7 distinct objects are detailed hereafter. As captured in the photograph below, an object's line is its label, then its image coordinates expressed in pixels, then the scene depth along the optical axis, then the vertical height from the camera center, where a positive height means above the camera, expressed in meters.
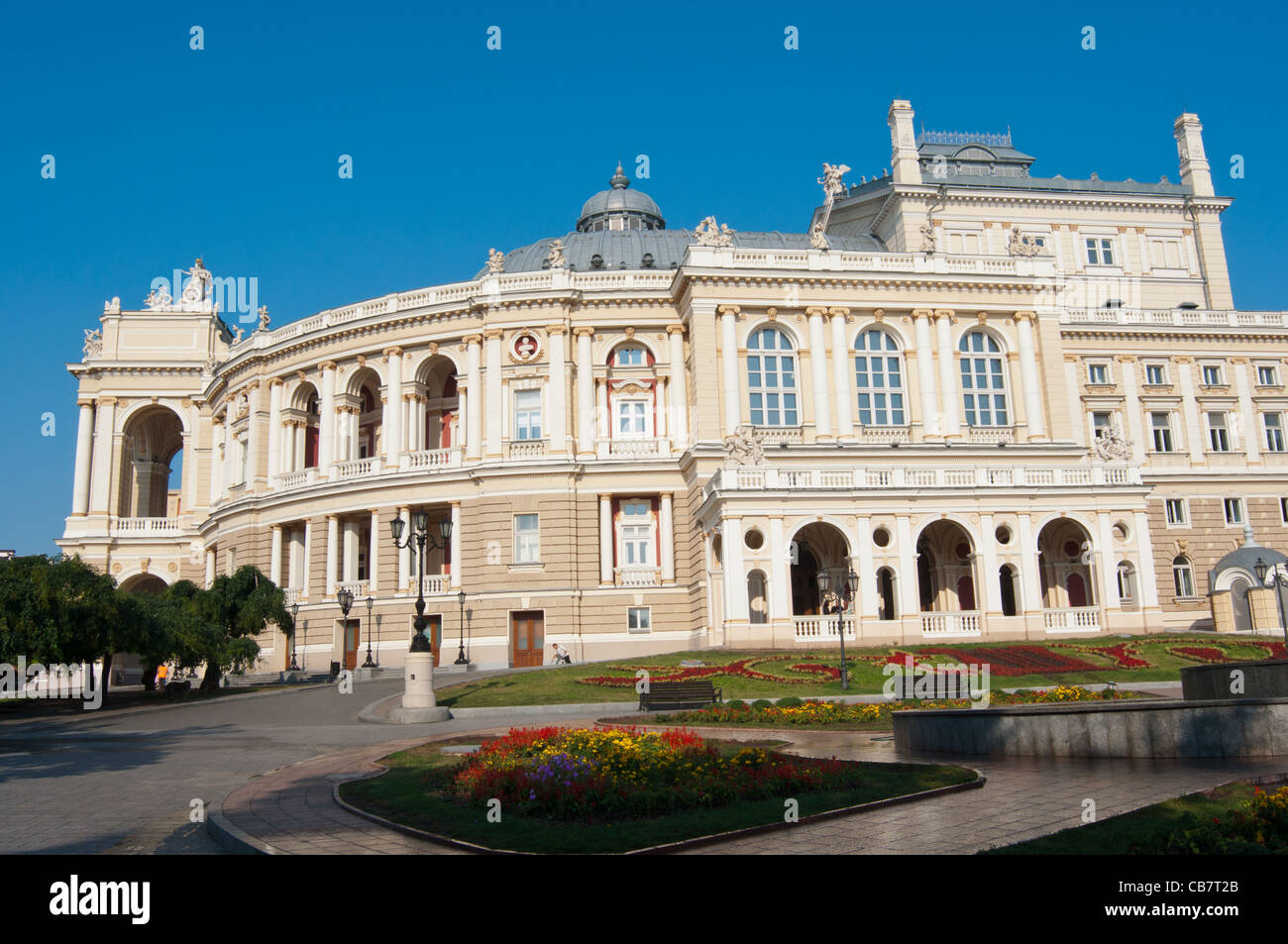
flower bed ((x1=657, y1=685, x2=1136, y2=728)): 24.55 -2.32
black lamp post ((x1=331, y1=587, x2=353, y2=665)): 43.31 +1.52
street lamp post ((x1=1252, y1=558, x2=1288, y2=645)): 37.69 +1.19
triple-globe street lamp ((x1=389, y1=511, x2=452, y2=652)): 29.73 +2.89
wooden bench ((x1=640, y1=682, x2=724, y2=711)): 29.72 -2.08
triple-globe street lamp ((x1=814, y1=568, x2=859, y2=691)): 31.88 +1.13
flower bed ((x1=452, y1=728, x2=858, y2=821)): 12.42 -2.01
